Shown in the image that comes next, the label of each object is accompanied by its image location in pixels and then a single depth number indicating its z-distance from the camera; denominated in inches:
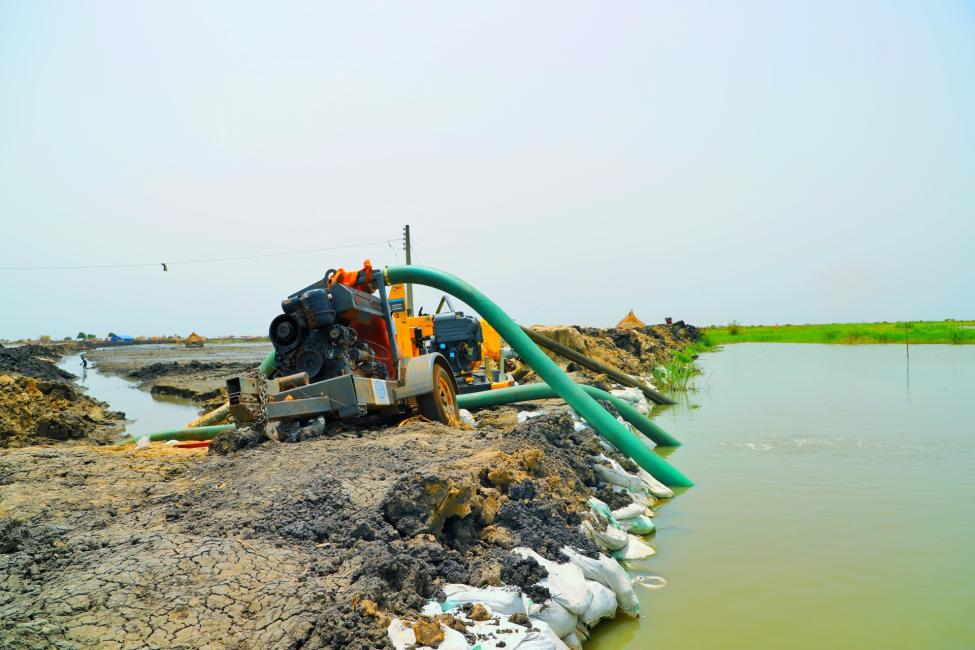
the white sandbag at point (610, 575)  158.6
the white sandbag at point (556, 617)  133.6
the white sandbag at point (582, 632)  145.3
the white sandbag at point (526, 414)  343.9
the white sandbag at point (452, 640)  107.6
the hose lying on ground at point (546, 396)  376.2
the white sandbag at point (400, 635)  104.3
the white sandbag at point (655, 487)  283.0
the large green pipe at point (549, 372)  303.6
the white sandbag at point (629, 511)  232.2
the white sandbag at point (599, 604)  148.9
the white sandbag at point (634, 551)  203.9
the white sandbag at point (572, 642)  138.7
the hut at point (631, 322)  1497.3
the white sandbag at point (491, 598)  125.0
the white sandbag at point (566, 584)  140.8
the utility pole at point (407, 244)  956.0
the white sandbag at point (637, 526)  230.9
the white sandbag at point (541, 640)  116.2
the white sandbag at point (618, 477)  262.1
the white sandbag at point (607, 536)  192.5
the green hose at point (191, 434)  347.3
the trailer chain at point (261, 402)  229.9
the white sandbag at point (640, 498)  254.7
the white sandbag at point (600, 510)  212.1
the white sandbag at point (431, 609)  119.3
